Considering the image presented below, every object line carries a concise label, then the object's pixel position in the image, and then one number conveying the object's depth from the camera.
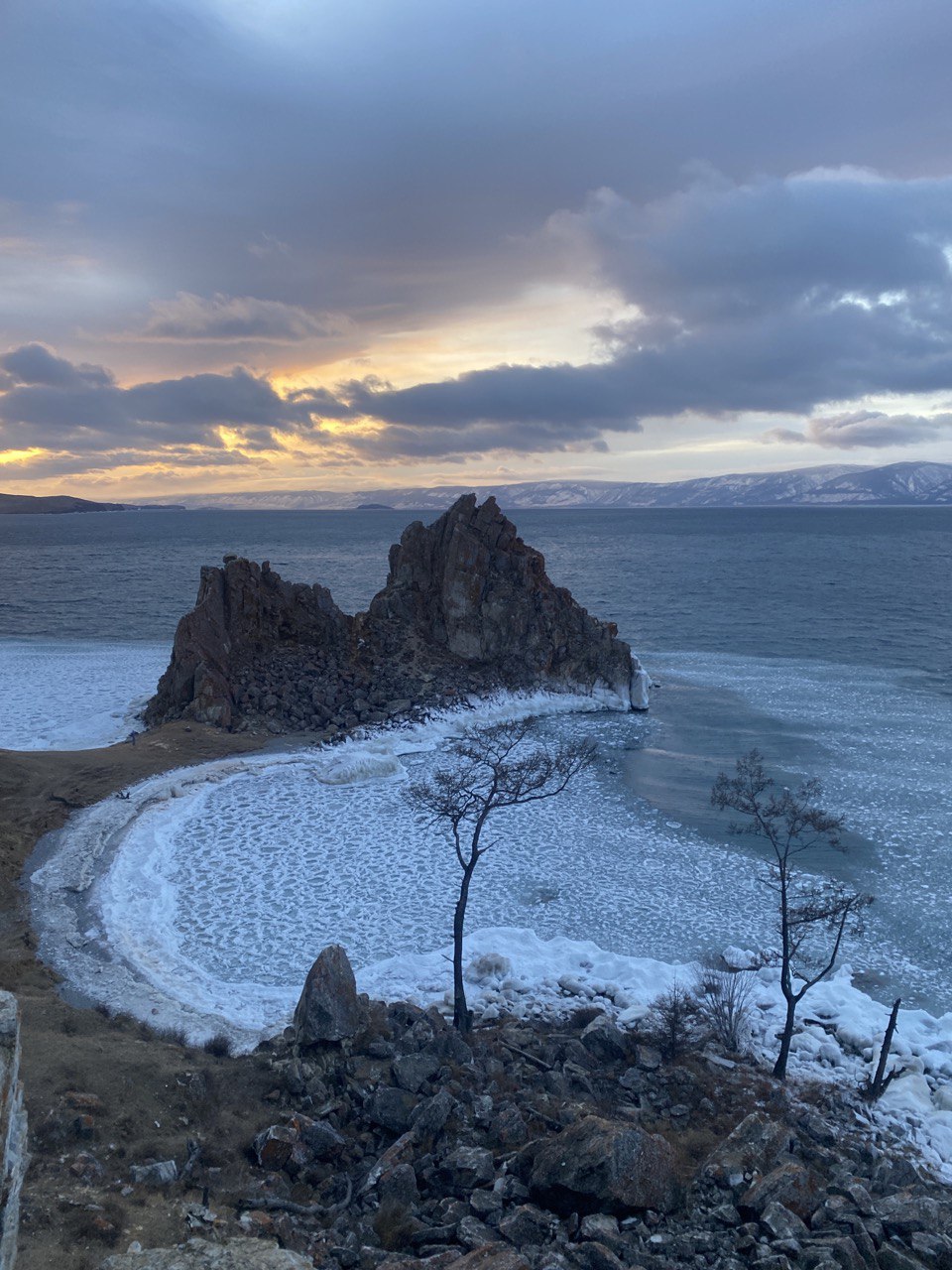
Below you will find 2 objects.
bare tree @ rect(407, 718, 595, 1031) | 17.52
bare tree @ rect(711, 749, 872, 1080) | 16.67
